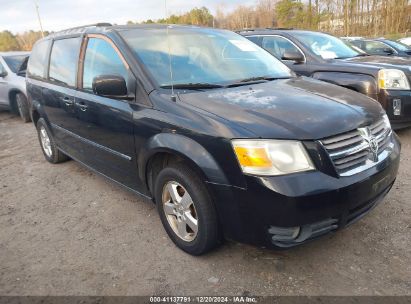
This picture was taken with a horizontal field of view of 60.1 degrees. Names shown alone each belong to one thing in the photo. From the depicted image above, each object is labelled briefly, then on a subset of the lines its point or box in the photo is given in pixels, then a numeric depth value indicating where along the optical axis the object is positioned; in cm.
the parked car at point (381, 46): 1189
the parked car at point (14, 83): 846
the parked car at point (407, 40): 2085
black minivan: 220
